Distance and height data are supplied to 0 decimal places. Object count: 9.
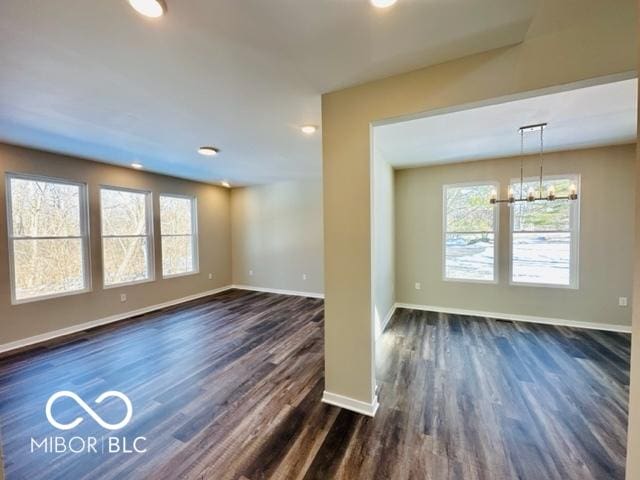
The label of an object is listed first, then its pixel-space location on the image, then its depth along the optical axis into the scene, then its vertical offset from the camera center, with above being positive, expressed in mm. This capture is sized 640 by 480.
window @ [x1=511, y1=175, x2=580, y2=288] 4004 -143
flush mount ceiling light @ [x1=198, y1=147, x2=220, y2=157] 3657 +1133
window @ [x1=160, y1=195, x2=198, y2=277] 5473 -59
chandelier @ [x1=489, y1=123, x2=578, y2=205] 3029 +875
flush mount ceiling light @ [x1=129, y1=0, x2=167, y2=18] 1318 +1131
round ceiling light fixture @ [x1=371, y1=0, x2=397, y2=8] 1323 +1131
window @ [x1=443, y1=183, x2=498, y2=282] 4441 -60
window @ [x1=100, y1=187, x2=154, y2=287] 4508 -67
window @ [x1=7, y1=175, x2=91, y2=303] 3557 -58
